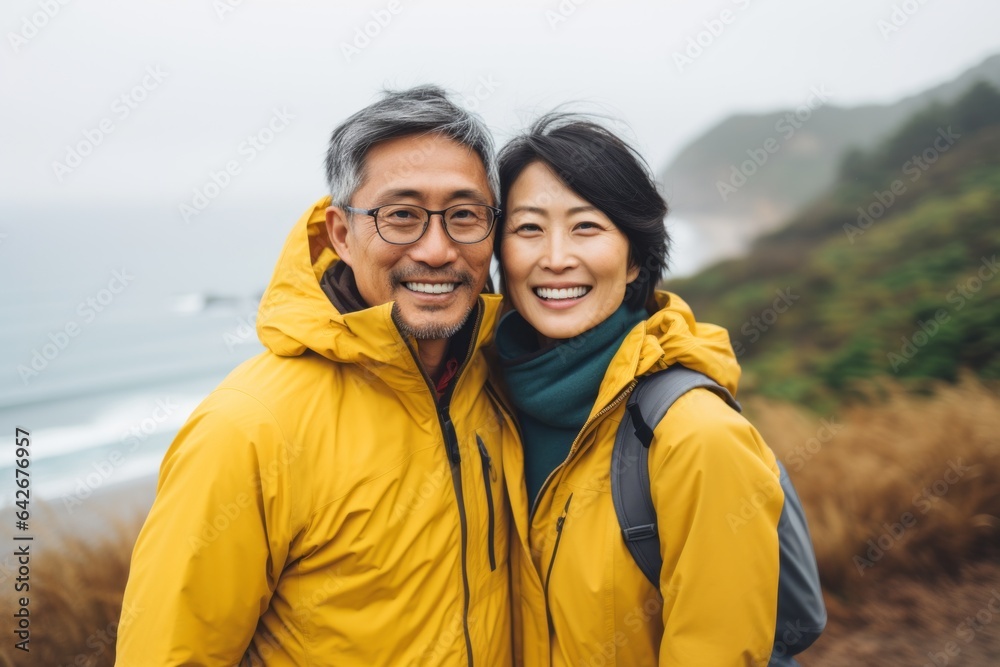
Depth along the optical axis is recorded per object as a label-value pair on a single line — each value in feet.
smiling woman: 2.69
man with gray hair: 2.63
